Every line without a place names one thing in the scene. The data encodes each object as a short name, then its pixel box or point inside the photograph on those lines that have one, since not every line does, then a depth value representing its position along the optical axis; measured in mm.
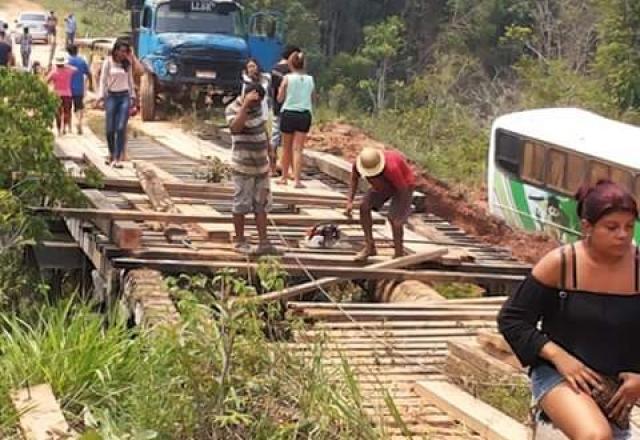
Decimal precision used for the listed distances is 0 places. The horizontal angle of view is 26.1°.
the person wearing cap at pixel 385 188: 10859
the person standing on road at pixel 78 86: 20266
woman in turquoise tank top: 14633
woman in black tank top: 4770
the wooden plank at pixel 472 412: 6758
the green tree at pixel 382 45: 43938
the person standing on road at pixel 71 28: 43625
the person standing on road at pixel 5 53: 21250
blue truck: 24641
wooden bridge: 8359
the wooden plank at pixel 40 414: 6586
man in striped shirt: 10836
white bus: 18781
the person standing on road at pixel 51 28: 50094
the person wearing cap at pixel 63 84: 19922
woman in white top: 15461
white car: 51062
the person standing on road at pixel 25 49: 40250
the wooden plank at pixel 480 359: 7690
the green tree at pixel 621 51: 32344
